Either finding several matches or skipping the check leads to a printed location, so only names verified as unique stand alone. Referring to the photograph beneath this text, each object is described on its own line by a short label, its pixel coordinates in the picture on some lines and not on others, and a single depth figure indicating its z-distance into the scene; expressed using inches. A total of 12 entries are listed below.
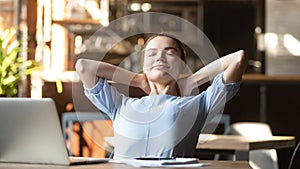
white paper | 84.6
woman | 94.8
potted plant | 199.0
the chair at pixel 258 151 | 171.2
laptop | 81.1
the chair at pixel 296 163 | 213.2
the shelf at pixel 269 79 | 218.5
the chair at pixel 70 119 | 187.3
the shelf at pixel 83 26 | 253.3
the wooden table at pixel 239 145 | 137.3
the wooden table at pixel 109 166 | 82.0
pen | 89.8
